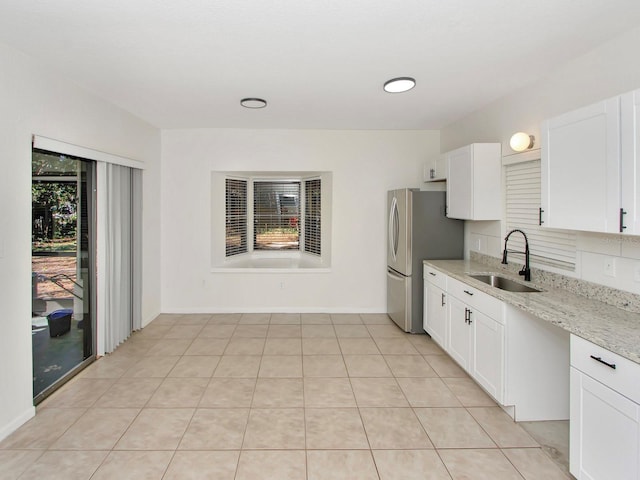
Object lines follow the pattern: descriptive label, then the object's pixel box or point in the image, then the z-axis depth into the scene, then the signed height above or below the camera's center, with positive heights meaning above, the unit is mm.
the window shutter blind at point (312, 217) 5641 +288
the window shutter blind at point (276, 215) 5973 +326
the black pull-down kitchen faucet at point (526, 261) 3092 -232
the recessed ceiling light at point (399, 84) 3012 +1289
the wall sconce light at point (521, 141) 2998 +778
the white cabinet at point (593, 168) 1843 +384
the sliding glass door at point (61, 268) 2799 -285
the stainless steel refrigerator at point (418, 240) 4184 -62
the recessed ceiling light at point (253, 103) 3593 +1337
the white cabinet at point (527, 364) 2510 -907
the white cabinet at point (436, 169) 4223 +812
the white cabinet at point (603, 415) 1527 -824
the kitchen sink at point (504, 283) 3031 -431
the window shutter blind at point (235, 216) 5547 +293
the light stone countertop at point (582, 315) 1676 -462
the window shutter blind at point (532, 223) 2758 +104
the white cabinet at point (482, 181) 3508 +523
